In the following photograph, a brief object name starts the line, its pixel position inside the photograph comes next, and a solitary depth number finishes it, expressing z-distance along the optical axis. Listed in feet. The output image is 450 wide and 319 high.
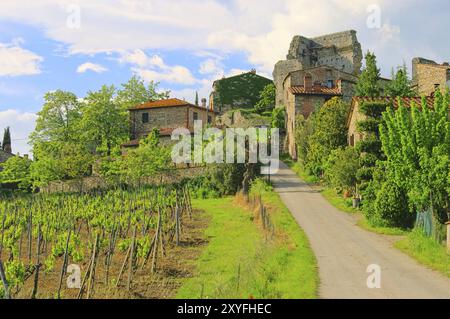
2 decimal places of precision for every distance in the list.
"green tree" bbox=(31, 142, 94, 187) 176.45
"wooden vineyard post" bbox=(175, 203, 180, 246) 85.20
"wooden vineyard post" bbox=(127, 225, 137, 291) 59.31
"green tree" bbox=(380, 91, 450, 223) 84.43
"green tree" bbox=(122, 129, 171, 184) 160.35
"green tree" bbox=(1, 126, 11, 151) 277.64
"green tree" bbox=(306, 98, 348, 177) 138.00
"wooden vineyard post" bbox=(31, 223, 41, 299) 53.67
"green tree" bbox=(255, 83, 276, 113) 253.85
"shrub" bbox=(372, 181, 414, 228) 90.84
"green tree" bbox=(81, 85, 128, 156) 211.82
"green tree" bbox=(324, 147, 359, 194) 113.60
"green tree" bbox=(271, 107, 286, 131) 213.87
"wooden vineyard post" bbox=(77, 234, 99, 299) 55.36
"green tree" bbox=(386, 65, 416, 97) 136.67
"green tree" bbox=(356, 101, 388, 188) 106.63
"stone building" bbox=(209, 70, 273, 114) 262.88
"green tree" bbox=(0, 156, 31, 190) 191.93
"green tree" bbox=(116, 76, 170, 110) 252.21
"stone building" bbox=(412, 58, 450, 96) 160.30
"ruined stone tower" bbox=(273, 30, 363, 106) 277.85
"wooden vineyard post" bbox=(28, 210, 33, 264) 80.23
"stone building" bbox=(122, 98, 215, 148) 214.07
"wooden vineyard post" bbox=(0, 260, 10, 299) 46.37
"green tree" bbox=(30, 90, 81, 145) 216.13
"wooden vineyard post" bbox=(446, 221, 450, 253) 71.70
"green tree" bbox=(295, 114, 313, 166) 158.78
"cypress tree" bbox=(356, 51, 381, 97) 118.01
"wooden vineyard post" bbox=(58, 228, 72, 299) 56.16
